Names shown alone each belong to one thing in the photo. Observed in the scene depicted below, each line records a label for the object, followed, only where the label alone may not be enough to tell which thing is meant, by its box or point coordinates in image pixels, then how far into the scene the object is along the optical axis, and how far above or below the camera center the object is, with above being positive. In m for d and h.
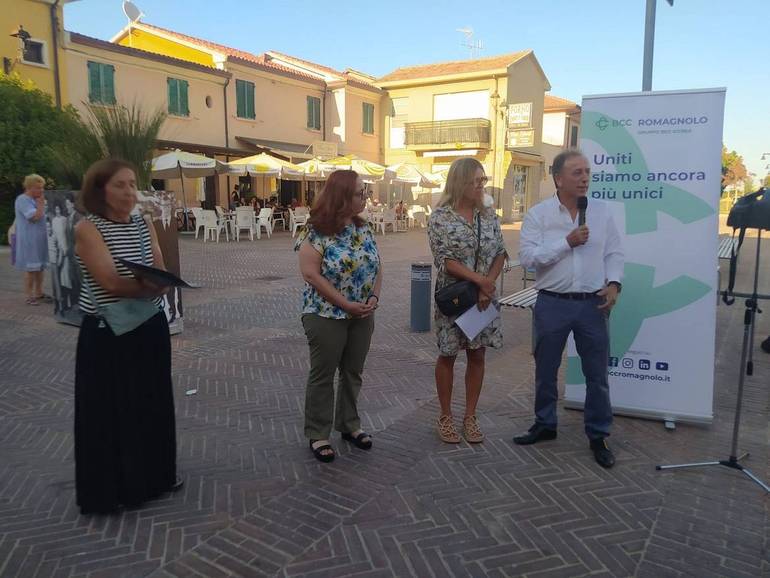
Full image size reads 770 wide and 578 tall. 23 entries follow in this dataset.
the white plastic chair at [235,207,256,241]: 18.11 -0.07
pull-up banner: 3.79 -0.07
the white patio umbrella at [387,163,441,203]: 22.73 +1.67
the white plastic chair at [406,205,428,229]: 29.11 +0.15
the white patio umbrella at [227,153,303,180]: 18.05 +1.59
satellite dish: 24.43 +8.72
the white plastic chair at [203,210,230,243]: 17.61 -0.16
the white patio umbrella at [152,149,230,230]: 16.06 +1.43
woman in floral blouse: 3.27 -0.42
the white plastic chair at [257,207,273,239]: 19.41 -0.03
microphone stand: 3.26 -1.14
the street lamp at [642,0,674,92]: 6.66 +2.08
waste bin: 6.97 -0.99
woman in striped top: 2.75 -0.73
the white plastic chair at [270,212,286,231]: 22.56 -0.04
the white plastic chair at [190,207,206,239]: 17.75 -0.01
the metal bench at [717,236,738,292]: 8.77 -0.49
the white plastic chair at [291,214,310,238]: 20.41 -0.13
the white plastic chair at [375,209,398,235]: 23.14 -0.09
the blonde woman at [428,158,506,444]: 3.49 -0.18
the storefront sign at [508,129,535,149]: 26.78 +3.78
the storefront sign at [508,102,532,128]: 27.34 +4.94
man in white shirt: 3.45 -0.36
